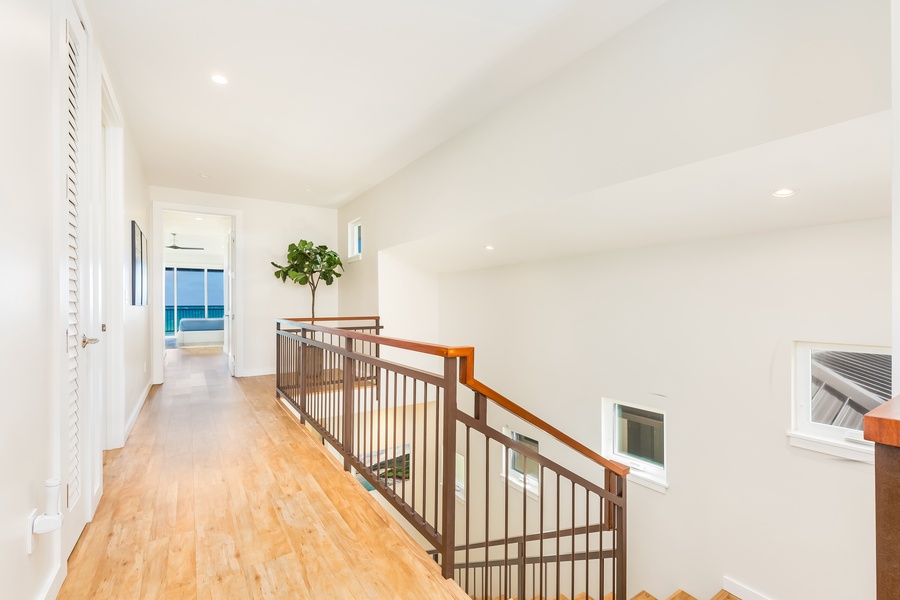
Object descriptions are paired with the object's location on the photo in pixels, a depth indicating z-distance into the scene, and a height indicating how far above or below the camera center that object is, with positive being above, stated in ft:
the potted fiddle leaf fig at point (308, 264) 19.04 +1.66
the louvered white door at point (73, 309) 5.54 -0.13
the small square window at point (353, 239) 20.66 +3.05
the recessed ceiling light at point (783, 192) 7.44 +1.96
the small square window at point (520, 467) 15.81 -6.77
